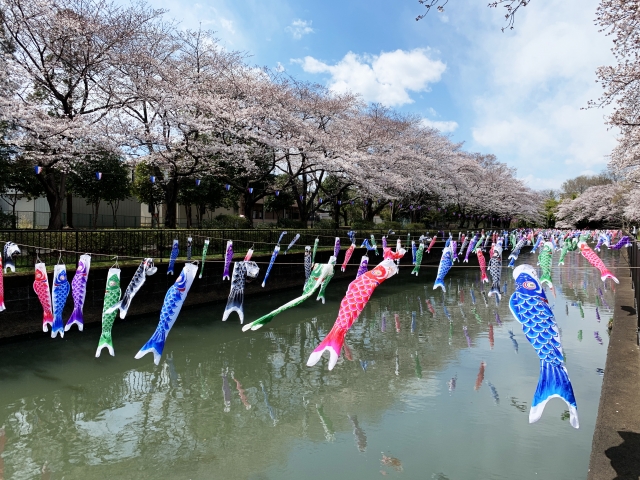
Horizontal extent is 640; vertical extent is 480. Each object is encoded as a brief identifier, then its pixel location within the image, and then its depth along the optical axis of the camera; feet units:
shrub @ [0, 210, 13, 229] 46.44
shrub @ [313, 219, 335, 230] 84.02
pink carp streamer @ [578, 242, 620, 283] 24.89
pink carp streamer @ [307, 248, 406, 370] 14.05
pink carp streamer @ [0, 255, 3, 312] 24.12
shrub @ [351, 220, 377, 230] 88.34
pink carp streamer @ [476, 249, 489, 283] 37.22
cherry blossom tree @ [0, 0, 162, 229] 43.78
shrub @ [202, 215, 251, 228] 64.75
